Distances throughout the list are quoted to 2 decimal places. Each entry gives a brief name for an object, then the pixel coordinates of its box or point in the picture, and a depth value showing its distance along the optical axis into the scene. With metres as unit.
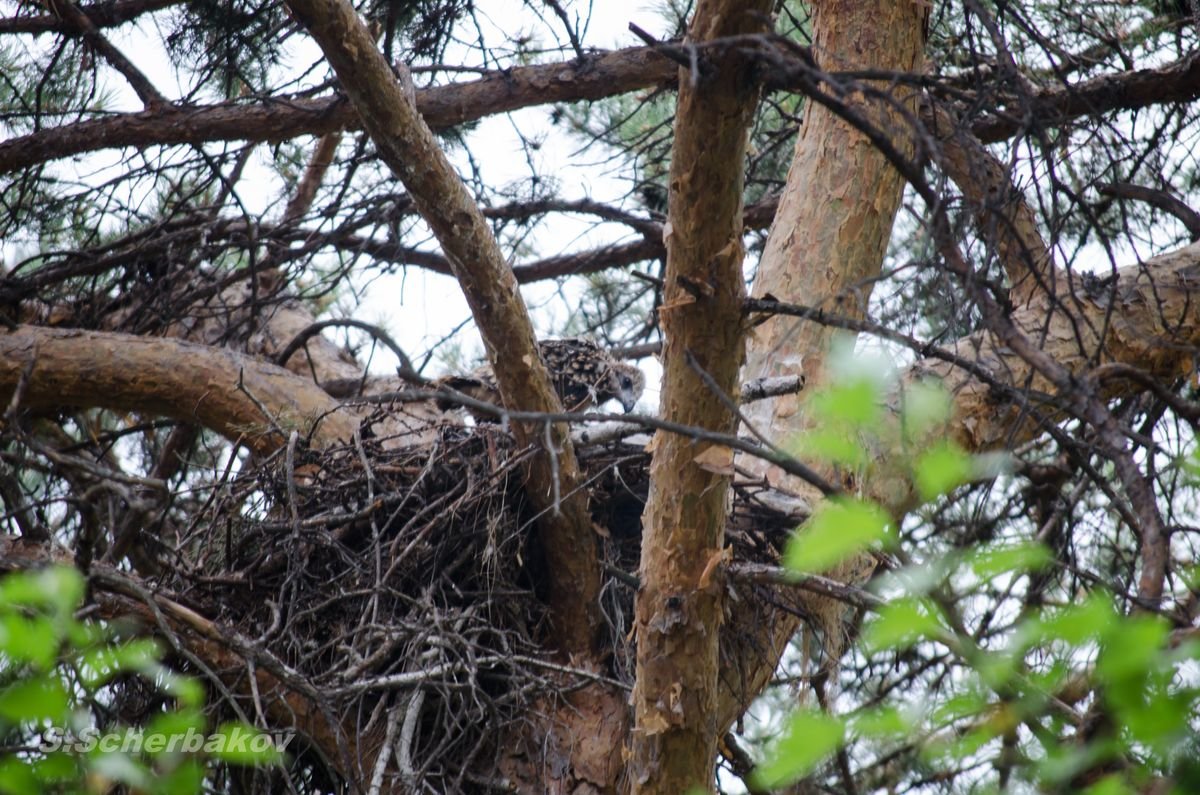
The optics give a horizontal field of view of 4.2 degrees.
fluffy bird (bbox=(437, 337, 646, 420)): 27.51
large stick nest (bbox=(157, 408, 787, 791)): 26.68
